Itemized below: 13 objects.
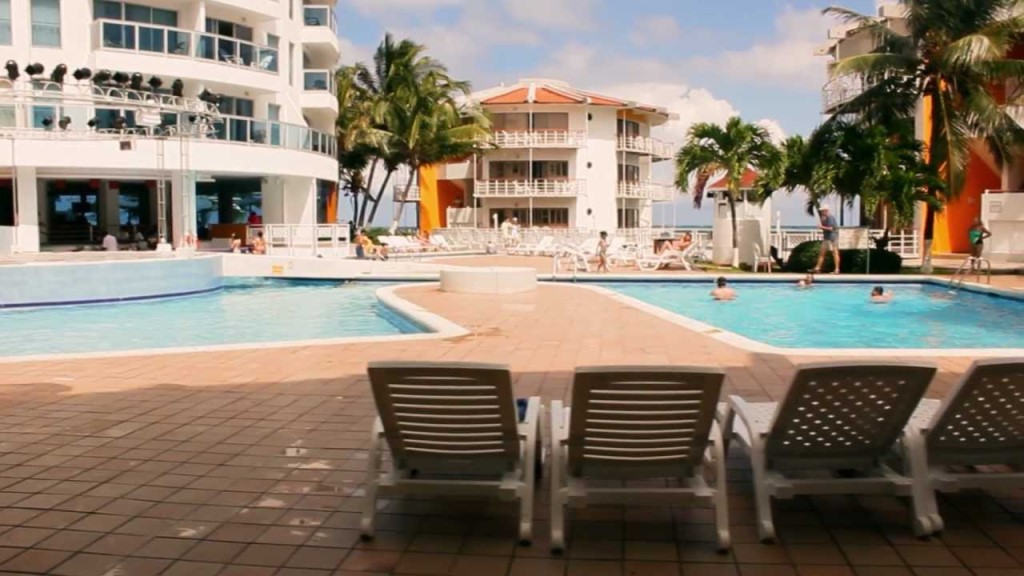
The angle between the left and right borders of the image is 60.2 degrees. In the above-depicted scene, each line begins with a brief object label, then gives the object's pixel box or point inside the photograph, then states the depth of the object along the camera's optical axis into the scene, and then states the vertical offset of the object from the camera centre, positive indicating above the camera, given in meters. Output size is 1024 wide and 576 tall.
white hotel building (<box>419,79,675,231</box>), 49.34 +3.92
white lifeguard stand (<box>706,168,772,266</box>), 25.17 +0.19
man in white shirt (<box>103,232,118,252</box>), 24.55 -0.30
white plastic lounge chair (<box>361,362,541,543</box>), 3.67 -0.89
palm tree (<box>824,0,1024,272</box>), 21.50 +4.00
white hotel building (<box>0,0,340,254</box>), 23.42 +3.10
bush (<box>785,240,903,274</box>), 22.84 -0.77
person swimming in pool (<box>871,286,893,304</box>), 17.19 -1.28
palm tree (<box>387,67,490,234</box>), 40.81 +4.95
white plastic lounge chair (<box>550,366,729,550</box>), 3.62 -0.89
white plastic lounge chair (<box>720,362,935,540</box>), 3.71 -0.90
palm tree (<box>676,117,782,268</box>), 25.41 +2.26
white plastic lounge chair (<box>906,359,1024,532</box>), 3.79 -0.94
